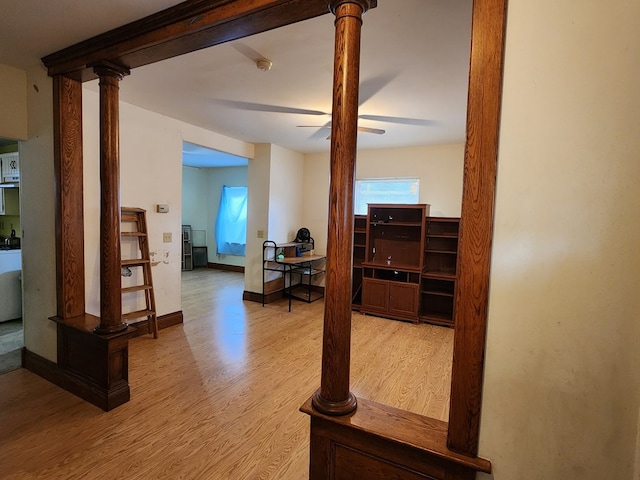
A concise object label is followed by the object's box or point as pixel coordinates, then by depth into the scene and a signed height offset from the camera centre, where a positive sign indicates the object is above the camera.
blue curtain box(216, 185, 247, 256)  7.53 -0.03
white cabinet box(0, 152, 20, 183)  4.36 +0.64
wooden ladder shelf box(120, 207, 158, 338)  3.38 -0.48
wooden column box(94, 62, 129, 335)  2.21 +0.12
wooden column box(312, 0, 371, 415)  1.27 +0.04
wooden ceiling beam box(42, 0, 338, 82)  1.49 +1.05
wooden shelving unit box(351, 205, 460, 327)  4.40 -0.58
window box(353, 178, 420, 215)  5.02 +0.57
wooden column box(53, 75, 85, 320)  2.44 +0.17
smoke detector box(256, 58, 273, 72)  2.24 +1.14
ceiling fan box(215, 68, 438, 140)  2.49 +1.18
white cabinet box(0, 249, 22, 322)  3.82 -0.93
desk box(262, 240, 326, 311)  4.97 -0.75
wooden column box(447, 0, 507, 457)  1.05 +0.02
